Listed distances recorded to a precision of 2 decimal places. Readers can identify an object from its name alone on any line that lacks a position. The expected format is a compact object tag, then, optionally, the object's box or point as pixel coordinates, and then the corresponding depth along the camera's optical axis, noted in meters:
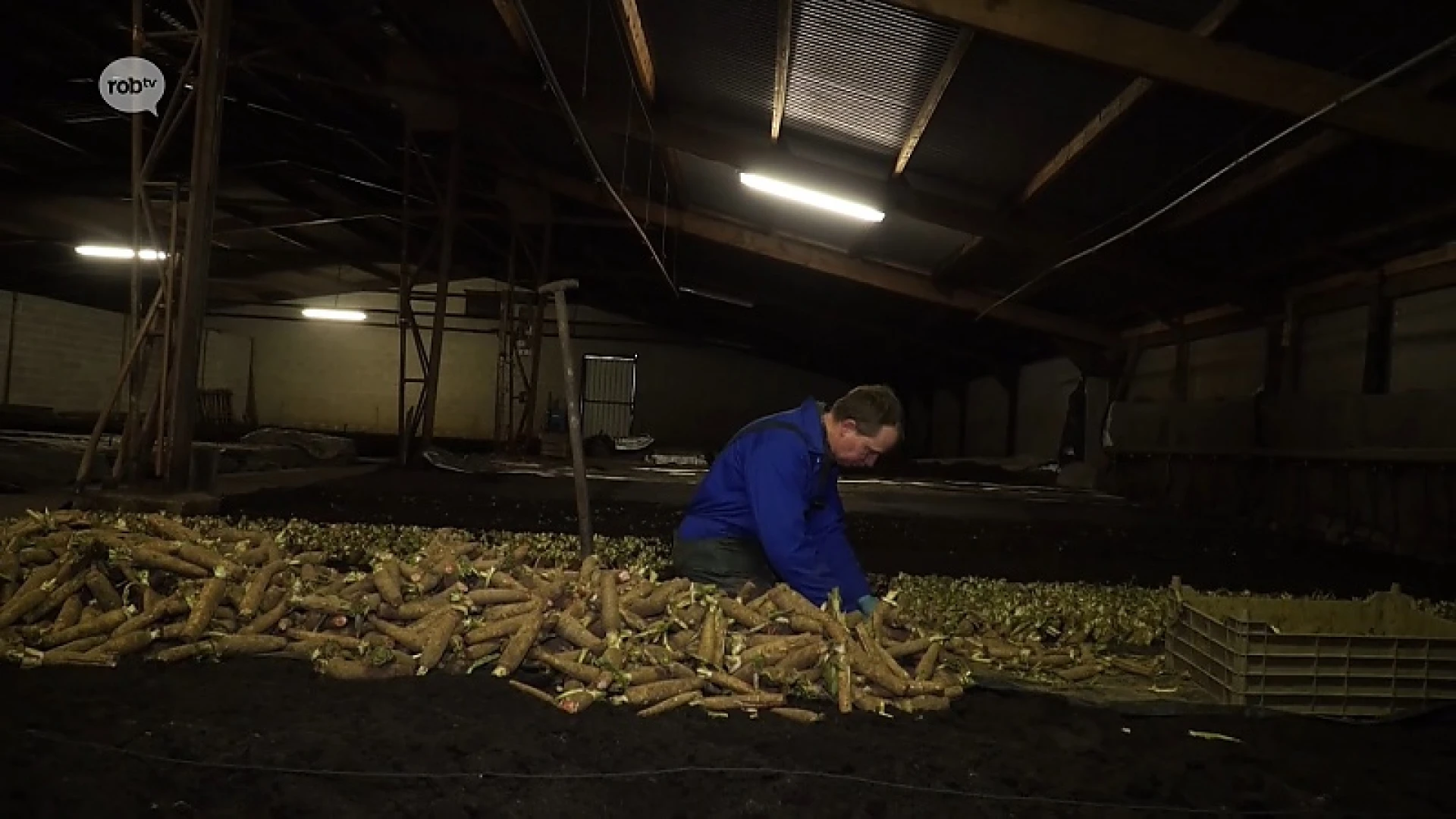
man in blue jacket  3.67
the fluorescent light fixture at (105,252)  14.83
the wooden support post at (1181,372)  10.67
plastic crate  3.47
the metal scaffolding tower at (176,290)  6.10
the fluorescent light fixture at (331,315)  20.53
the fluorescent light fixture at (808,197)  8.70
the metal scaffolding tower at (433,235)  10.20
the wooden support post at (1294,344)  8.45
